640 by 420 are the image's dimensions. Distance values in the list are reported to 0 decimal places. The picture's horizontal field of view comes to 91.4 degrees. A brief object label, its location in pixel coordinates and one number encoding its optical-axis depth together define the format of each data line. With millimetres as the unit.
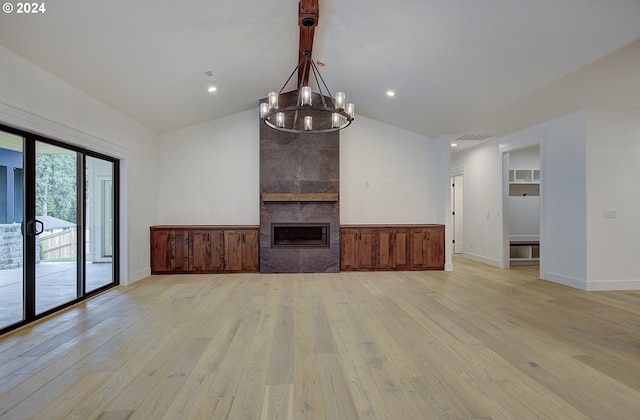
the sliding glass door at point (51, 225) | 3205
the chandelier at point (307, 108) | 3277
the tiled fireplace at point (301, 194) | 6031
